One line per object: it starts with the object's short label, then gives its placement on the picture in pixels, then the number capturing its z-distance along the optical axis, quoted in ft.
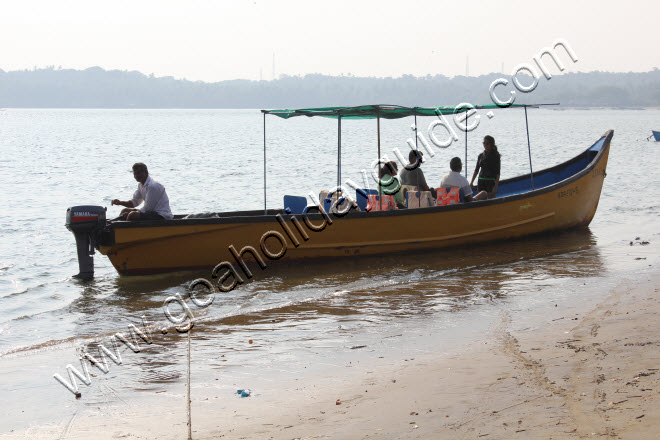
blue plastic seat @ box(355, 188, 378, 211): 39.19
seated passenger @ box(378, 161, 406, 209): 37.11
